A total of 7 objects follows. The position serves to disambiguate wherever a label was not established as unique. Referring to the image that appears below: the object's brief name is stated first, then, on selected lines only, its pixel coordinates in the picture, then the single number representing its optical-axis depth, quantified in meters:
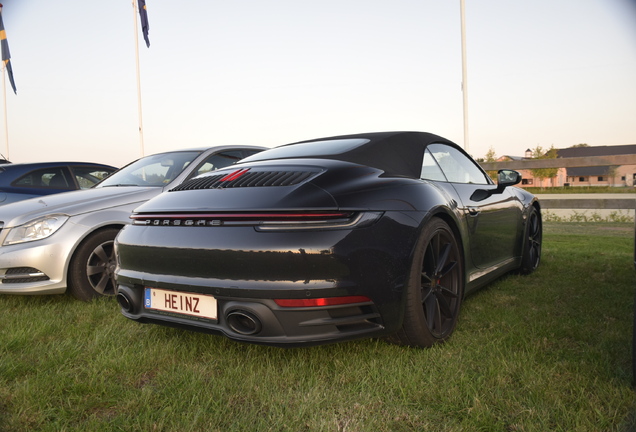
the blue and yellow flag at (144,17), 20.45
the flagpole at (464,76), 13.91
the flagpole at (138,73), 19.95
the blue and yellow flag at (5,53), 26.45
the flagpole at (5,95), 29.08
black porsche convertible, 2.20
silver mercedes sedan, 3.88
